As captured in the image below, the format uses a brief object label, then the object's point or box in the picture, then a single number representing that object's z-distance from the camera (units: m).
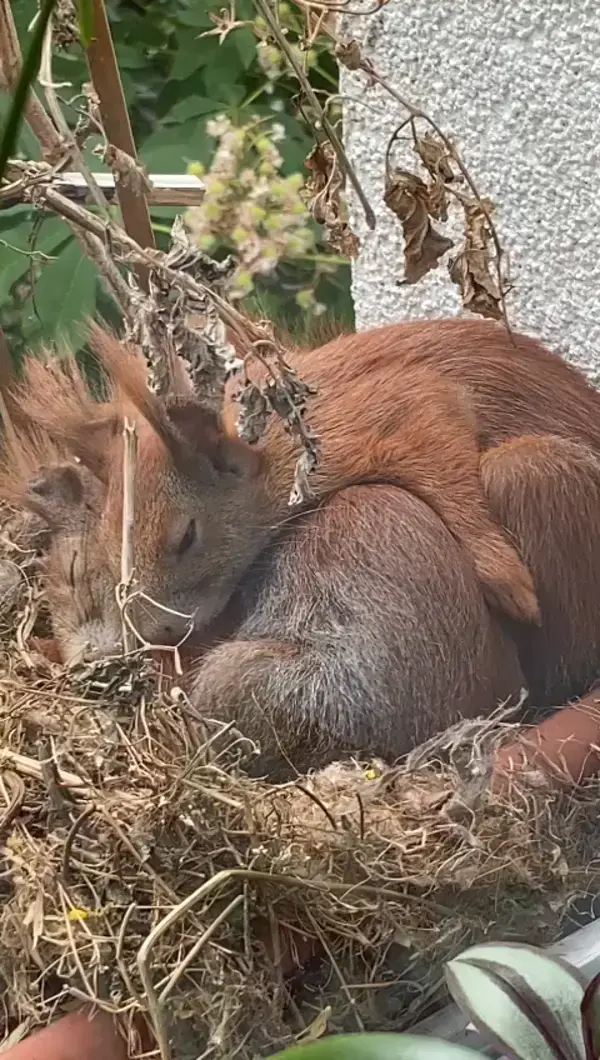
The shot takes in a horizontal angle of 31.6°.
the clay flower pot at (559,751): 0.64
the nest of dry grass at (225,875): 0.55
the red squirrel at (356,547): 0.62
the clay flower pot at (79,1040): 0.53
